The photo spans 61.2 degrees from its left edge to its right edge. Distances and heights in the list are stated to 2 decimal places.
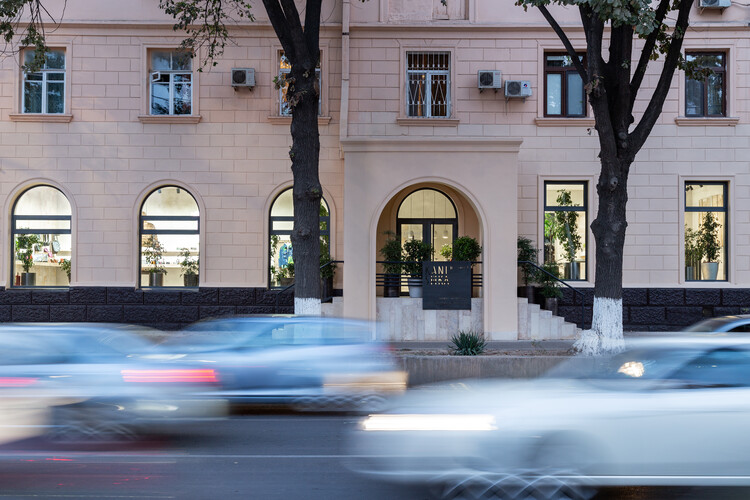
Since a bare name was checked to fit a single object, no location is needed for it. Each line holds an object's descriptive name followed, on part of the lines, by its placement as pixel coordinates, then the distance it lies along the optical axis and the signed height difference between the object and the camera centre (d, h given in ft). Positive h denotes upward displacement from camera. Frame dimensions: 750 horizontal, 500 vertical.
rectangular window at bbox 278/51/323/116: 57.00 +14.84
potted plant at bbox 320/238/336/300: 54.65 -1.43
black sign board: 51.11 -2.01
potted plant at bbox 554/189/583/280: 57.06 +2.57
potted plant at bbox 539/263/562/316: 53.52 -2.59
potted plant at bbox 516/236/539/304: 54.65 -0.52
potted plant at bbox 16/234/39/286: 57.06 +0.07
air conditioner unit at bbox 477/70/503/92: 55.77 +15.89
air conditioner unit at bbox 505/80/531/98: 55.77 +15.07
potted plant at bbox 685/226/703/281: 56.95 +0.76
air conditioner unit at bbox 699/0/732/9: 55.83 +22.78
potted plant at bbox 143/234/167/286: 57.36 -0.30
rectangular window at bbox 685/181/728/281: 56.95 +2.50
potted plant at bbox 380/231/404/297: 52.44 -0.70
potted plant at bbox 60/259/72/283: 57.06 -0.88
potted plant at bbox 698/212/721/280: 56.95 +1.54
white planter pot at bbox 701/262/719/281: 56.90 -0.71
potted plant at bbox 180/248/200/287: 57.31 -1.03
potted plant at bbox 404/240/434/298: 52.19 -0.10
